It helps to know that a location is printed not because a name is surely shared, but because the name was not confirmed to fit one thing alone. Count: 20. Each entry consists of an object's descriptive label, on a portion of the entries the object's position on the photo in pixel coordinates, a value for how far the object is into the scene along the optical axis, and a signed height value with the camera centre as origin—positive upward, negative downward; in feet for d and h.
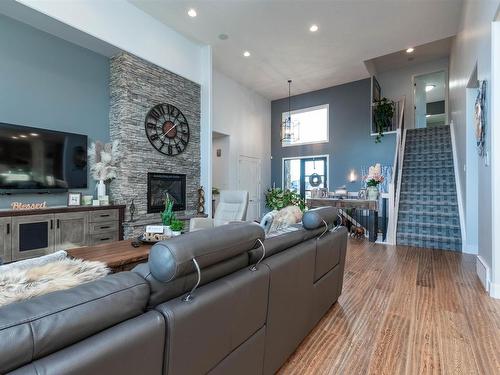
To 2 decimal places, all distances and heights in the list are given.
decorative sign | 11.29 -0.82
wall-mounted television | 11.42 +1.26
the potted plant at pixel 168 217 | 10.37 -1.18
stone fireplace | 14.56 +2.44
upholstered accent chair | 13.44 -1.03
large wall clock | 15.90 +3.66
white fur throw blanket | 2.43 -0.93
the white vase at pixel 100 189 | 14.16 -0.10
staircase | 16.55 -0.47
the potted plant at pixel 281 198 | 25.24 -1.05
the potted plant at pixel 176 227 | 9.76 -1.45
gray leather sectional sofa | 2.05 -1.31
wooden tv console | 10.57 -1.86
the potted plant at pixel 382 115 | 23.48 +6.47
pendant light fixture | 26.75 +6.33
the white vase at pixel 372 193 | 18.47 -0.33
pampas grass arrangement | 14.16 +1.46
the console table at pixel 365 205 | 17.93 -1.19
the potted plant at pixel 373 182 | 18.53 +0.44
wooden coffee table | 7.08 -1.91
